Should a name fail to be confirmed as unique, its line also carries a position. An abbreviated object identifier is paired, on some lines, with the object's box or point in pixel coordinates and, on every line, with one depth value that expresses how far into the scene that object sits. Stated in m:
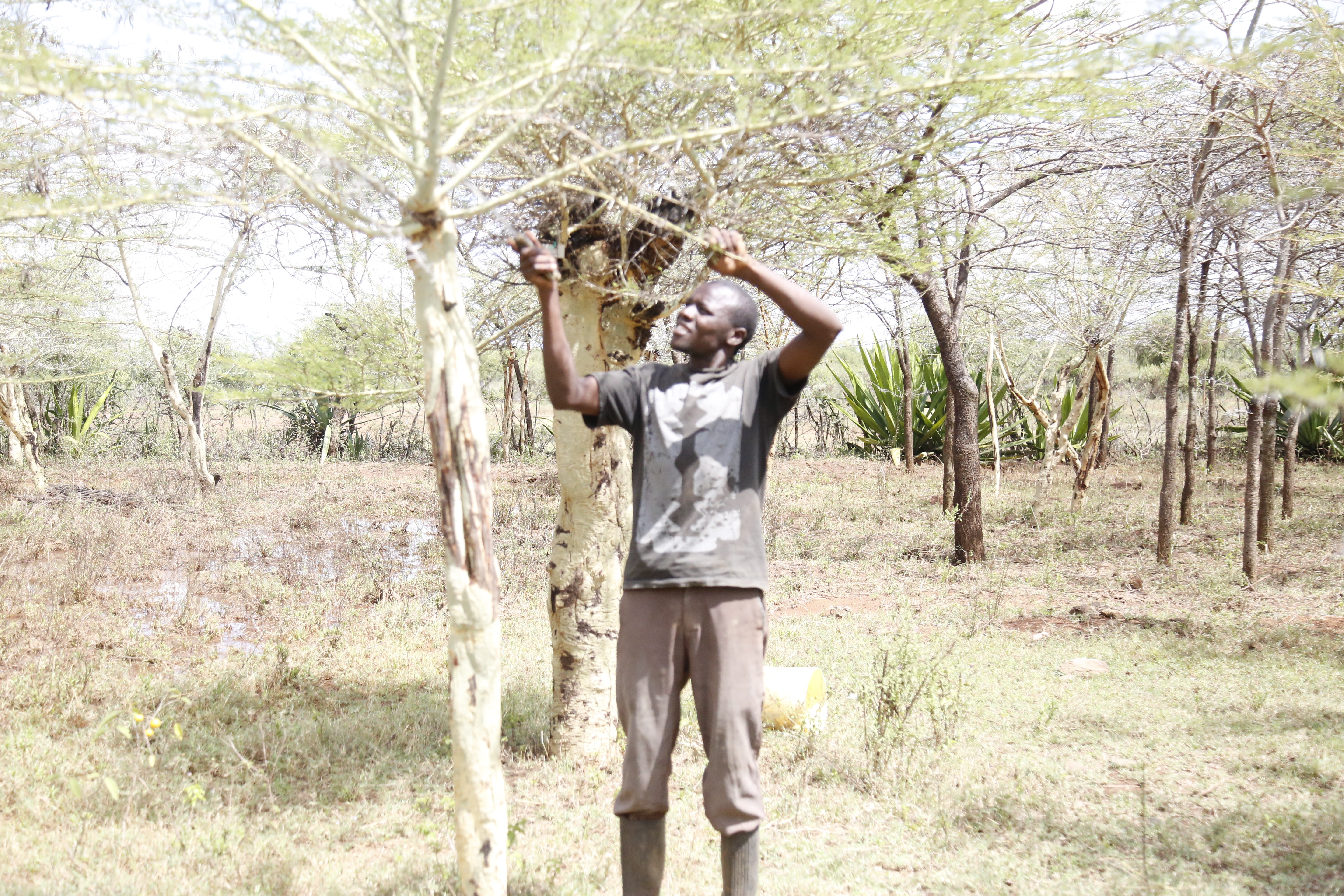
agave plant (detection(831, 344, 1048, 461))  18.95
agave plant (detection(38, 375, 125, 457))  17.89
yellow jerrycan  4.77
